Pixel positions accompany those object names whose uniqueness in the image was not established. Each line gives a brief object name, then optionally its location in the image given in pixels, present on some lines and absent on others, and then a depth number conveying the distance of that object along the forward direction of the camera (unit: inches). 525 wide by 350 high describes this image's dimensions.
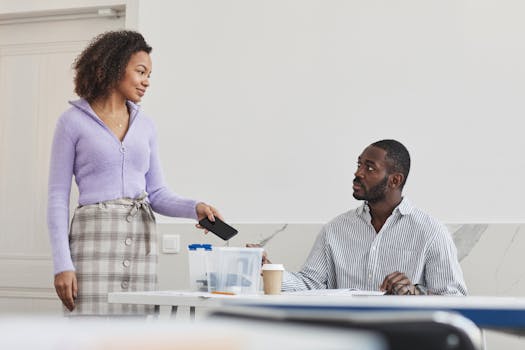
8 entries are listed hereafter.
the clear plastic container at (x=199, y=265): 156.0
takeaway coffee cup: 156.8
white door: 297.8
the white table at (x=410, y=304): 105.8
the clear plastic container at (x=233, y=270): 152.4
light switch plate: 268.4
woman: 175.9
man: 201.9
